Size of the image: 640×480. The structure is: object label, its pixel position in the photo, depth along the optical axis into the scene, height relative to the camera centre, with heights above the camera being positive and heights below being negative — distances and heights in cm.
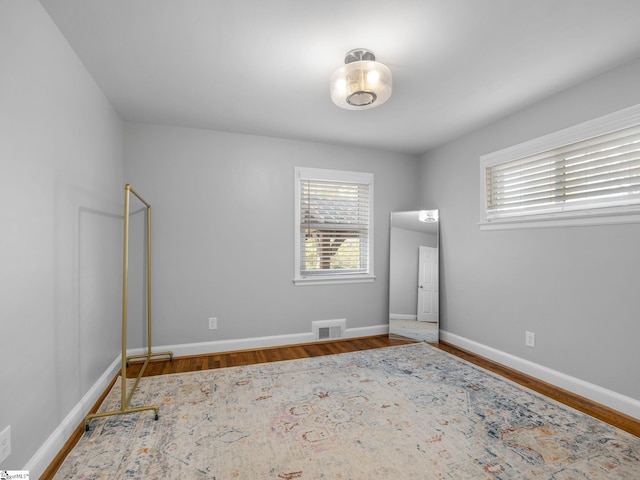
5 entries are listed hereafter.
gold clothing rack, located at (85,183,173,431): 209 -105
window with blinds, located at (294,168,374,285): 391 +19
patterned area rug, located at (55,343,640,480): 167 -125
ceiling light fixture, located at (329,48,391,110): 205 +110
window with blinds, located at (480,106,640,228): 223 +55
